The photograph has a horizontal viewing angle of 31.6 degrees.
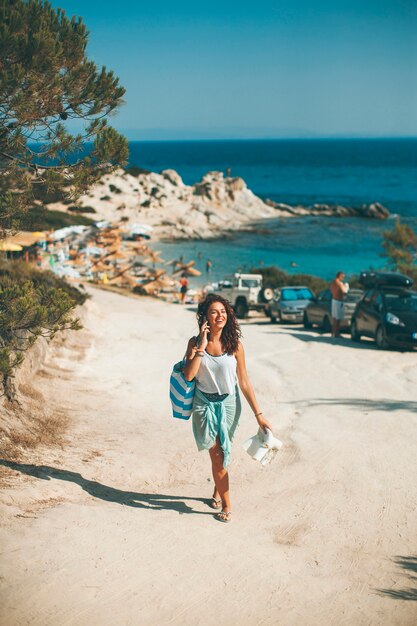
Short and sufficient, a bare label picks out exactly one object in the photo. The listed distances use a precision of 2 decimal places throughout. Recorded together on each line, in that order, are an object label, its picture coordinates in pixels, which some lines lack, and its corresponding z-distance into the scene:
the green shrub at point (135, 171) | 87.93
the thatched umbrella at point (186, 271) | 41.69
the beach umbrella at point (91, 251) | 42.62
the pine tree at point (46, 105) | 7.39
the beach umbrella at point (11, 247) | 25.01
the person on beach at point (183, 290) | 35.31
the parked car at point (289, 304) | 26.36
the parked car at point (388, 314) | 17.19
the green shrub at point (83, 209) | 71.32
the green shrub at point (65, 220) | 58.29
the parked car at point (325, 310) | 21.59
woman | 6.68
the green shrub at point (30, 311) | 7.39
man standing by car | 19.50
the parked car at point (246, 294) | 30.66
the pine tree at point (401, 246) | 36.06
